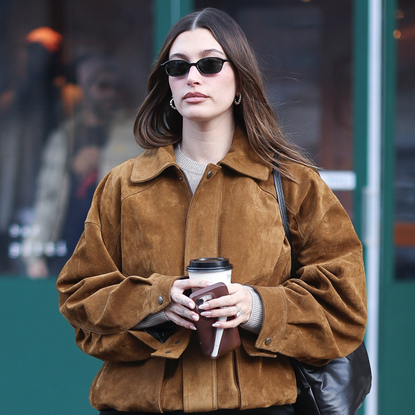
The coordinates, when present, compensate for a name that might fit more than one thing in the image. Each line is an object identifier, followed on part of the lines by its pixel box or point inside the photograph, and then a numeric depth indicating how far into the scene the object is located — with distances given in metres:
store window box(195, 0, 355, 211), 7.48
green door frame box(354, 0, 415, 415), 7.38
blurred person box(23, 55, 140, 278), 7.66
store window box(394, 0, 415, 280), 7.52
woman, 3.59
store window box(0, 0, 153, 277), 7.62
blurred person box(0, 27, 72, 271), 7.70
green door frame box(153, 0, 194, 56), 7.38
